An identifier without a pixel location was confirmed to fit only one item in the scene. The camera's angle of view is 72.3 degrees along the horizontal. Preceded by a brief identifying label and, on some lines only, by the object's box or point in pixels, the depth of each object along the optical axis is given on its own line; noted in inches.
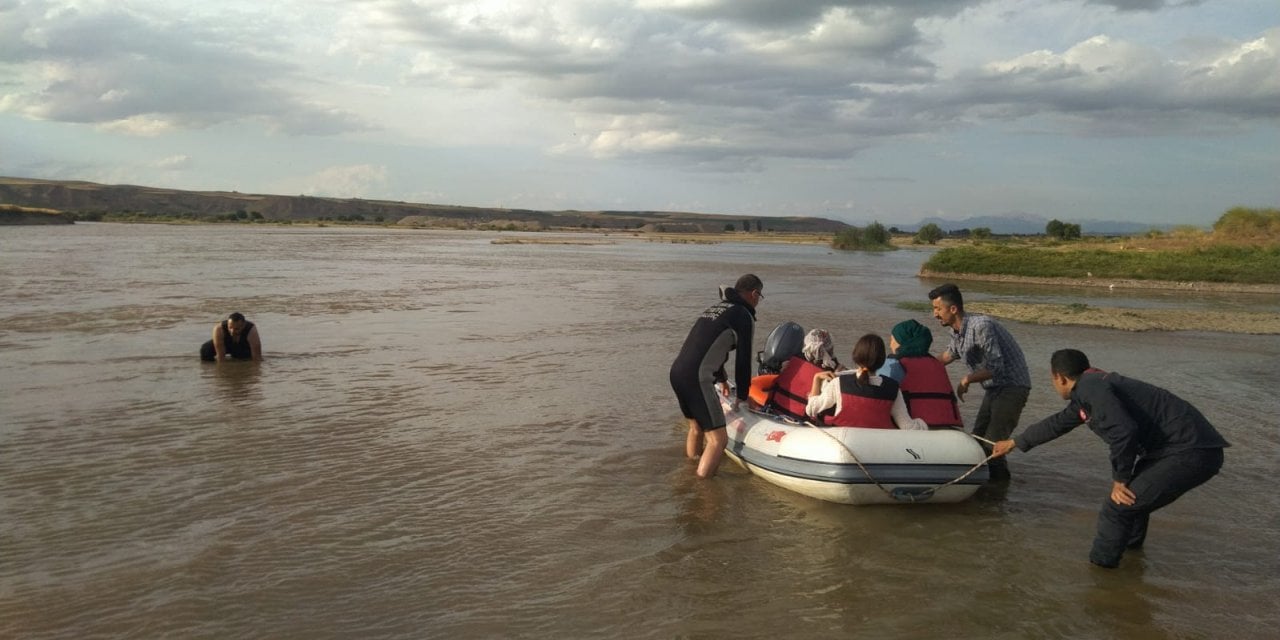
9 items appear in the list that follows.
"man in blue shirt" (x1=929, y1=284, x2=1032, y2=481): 305.9
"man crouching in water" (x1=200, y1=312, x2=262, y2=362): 511.2
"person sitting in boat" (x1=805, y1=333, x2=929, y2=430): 289.0
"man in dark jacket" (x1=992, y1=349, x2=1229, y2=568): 218.7
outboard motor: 357.4
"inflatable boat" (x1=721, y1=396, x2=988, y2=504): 278.4
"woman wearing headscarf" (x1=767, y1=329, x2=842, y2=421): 327.0
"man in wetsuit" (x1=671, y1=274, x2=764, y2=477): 306.0
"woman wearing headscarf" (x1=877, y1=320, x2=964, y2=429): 304.2
